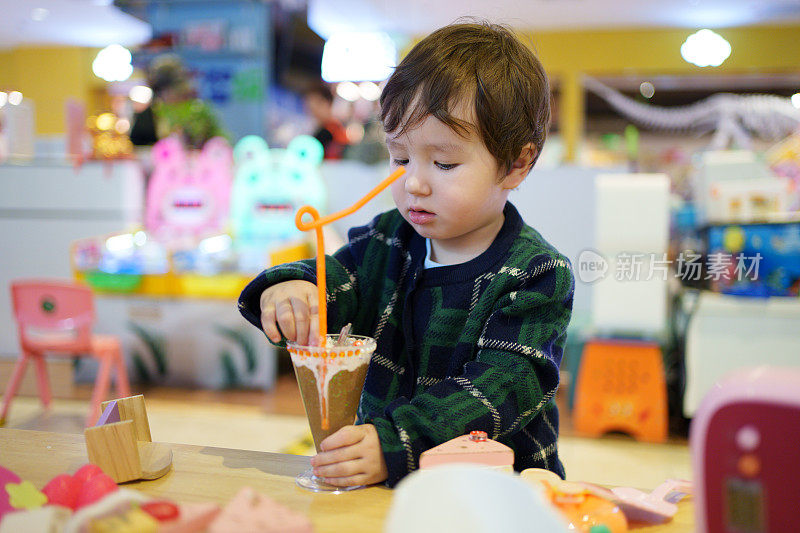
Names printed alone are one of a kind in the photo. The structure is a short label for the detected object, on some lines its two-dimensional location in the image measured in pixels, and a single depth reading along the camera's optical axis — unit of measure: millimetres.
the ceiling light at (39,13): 6666
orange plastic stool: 2965
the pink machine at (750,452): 437
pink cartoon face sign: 3734
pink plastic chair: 2732
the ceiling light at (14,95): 6795
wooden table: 648
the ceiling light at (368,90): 9239
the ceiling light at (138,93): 7377
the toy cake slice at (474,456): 658
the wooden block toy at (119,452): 698
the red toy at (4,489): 602
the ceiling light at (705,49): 8188
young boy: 764
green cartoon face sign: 3656
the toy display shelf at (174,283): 3547
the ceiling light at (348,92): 9195
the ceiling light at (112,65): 7473
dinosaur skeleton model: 4250
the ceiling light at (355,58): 7820
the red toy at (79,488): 615
